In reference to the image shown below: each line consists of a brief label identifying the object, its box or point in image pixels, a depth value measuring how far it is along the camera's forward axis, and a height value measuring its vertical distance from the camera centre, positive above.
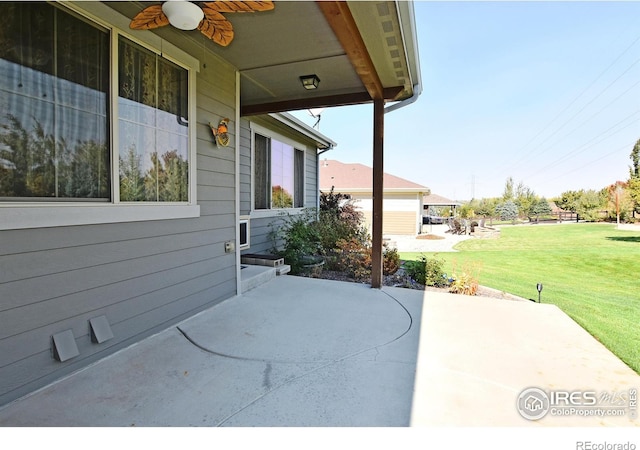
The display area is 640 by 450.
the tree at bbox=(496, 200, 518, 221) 30.28 +0.45
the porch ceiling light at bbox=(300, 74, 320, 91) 4.18 +1.82
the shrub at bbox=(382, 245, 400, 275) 6.07 -0.95
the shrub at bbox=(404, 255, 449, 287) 5.31 -1.03
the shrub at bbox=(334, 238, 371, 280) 5.71 -0.87
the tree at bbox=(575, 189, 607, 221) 25.83 +0.98
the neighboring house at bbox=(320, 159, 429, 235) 17.31 +0.89
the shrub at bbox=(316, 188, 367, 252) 7.37 -0.19
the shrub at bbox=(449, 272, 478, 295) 4.81 -1.10
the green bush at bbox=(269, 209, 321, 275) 6.11 -0.55
